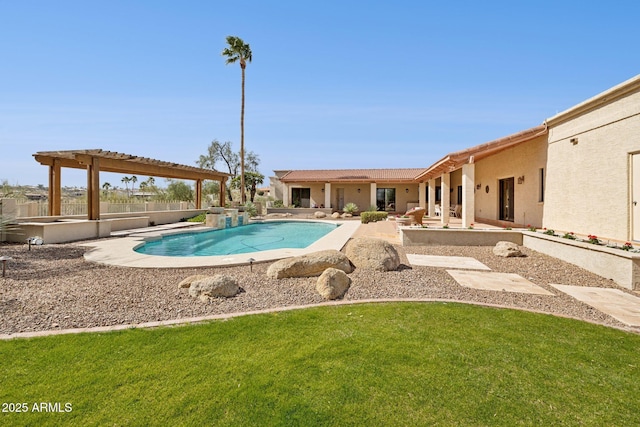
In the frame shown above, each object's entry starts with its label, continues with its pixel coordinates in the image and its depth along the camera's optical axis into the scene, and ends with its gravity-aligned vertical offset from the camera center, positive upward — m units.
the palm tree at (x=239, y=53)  25.47 +13.00
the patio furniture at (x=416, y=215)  13.08 -0.40
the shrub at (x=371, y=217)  19.70 -0.76
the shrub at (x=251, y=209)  24.34 -0.38
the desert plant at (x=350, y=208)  26.00 -0.24
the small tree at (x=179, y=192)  33.78 +1.33
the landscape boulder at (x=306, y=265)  6.47 -1.34
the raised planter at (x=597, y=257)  6.02 -1.18
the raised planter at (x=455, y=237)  10.24 -1.05
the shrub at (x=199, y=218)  19.89 -0.97
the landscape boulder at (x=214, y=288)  5.28 -1.50
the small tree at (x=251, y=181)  35.28 +2.73
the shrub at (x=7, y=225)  10.73 -0.86
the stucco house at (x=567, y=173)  7.51 +1.21
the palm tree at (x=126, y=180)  72.77 +5.59
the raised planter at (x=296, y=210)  26.99 -0.53
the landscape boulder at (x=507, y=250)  8.73 -1.28
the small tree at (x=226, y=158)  39.48 +6.13
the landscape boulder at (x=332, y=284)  5.36 -1.46
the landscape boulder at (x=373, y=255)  7.07 -1.20
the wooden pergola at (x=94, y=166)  13.02 +1.89
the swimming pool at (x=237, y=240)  11.57 -1.70
